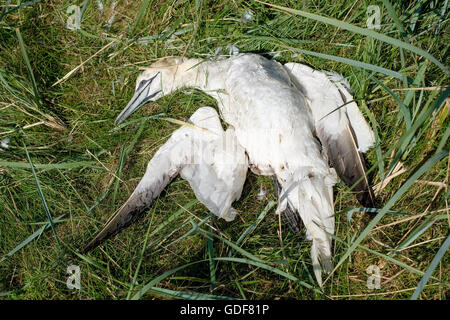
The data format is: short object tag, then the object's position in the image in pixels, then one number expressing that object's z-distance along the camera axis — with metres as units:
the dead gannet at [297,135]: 2.16
